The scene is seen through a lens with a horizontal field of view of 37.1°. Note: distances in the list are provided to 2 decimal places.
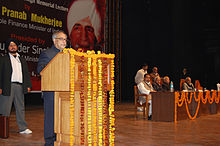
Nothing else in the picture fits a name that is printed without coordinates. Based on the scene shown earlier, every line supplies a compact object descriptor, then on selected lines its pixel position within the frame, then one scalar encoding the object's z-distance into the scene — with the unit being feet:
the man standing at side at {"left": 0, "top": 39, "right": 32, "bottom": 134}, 15.66
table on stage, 21.80
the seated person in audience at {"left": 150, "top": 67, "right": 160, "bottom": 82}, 28.35
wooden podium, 9.24
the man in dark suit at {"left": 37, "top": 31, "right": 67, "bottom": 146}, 10.60
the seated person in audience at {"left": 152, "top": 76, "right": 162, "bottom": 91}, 26.21
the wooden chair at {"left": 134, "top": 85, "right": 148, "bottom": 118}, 24.20
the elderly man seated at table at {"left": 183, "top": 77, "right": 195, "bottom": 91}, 27.96
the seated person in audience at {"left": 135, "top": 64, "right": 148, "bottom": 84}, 29.27
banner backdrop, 25.79
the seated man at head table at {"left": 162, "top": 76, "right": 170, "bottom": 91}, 25.35
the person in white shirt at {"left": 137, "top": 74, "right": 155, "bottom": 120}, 23.80
